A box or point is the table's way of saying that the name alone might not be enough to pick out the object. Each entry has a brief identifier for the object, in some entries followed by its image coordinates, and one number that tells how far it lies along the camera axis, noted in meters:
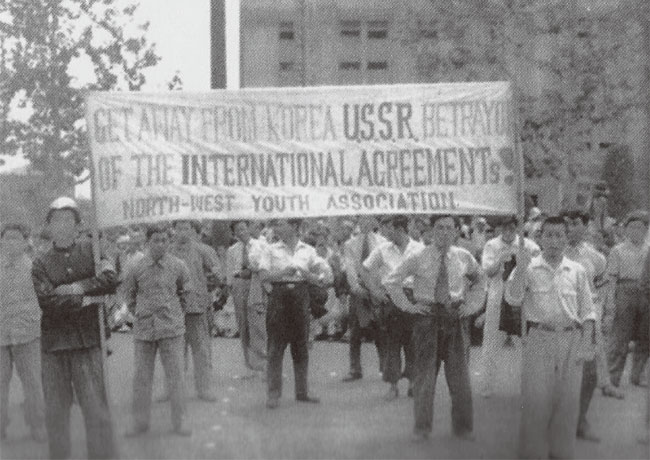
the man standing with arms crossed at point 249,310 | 14.97
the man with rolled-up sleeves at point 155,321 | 10.54
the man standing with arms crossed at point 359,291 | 14.16
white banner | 9.43
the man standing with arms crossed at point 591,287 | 9.98
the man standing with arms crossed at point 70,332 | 8.93
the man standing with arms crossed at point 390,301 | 12.70
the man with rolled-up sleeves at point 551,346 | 8.96
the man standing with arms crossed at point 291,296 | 12.31
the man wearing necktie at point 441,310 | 10.05
